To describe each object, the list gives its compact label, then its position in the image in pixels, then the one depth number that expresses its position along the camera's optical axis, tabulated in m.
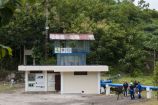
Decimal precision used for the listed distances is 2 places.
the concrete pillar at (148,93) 28.41
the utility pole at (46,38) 44.47
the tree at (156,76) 27.27
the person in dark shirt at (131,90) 28.47
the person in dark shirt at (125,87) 29.77
